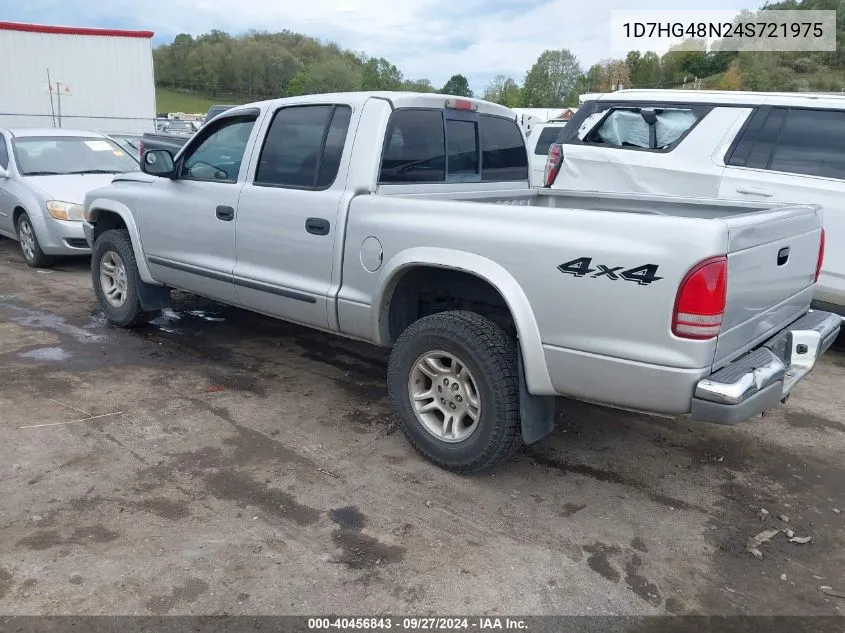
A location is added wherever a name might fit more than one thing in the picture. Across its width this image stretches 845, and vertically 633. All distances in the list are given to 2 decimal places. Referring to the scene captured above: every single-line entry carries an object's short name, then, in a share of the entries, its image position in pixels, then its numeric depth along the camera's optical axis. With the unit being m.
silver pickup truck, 2.72
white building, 20.42
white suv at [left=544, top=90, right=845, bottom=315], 5.22
